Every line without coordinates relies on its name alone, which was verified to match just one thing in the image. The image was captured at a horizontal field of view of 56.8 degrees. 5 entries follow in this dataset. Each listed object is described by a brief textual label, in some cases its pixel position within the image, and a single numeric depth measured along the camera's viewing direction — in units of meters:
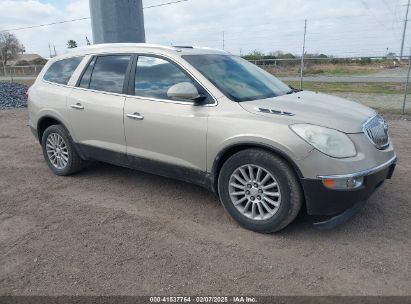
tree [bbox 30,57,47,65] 54.54
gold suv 3.32
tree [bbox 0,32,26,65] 50.85
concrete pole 9.97
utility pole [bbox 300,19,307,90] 11.44
